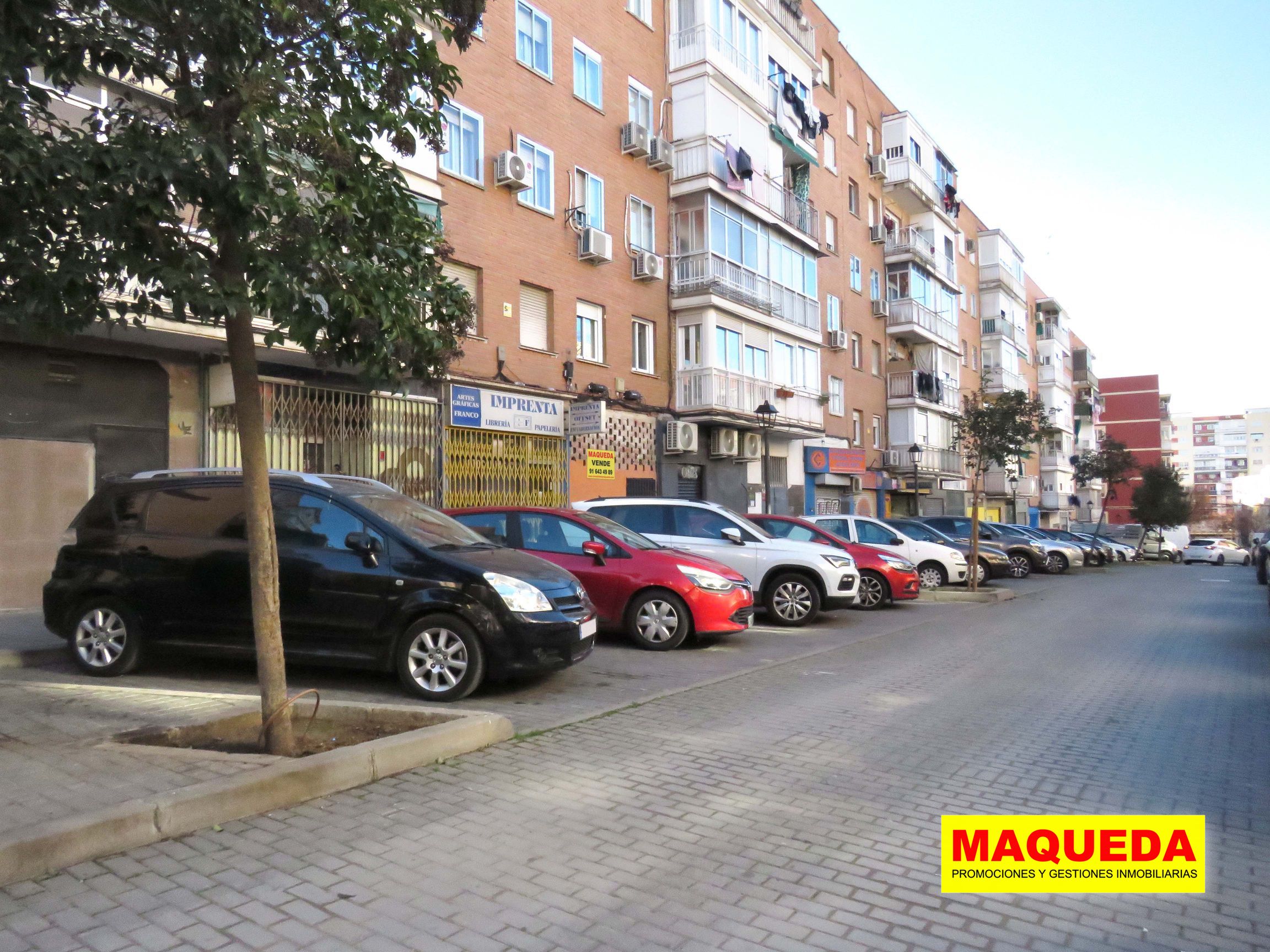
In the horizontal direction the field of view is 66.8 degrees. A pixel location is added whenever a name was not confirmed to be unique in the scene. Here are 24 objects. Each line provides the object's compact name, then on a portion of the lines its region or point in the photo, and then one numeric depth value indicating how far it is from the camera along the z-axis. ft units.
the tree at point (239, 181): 16.20
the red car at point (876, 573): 51.72
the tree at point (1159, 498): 169.58
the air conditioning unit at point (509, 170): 61.21
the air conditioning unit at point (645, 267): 74.38
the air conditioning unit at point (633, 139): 73.77
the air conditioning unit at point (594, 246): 68.18
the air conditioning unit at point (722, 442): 80.94
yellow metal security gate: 57.72
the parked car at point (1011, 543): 83.46
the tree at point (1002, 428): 76.59
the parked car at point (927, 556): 62.28
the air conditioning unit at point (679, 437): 75.15
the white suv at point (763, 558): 43.73
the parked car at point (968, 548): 73.61
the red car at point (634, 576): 34.37
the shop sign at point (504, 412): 57.72
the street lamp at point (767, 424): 75.56
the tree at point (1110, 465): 153.89
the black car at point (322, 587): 24.06
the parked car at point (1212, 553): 149.38
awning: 90.33
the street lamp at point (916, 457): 107.55
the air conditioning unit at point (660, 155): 75.92
